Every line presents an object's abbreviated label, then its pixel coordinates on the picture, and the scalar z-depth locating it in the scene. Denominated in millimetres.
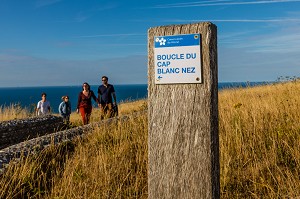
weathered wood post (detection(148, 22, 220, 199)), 2416
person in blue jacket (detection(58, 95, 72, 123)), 11477
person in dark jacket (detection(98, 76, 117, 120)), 10344
